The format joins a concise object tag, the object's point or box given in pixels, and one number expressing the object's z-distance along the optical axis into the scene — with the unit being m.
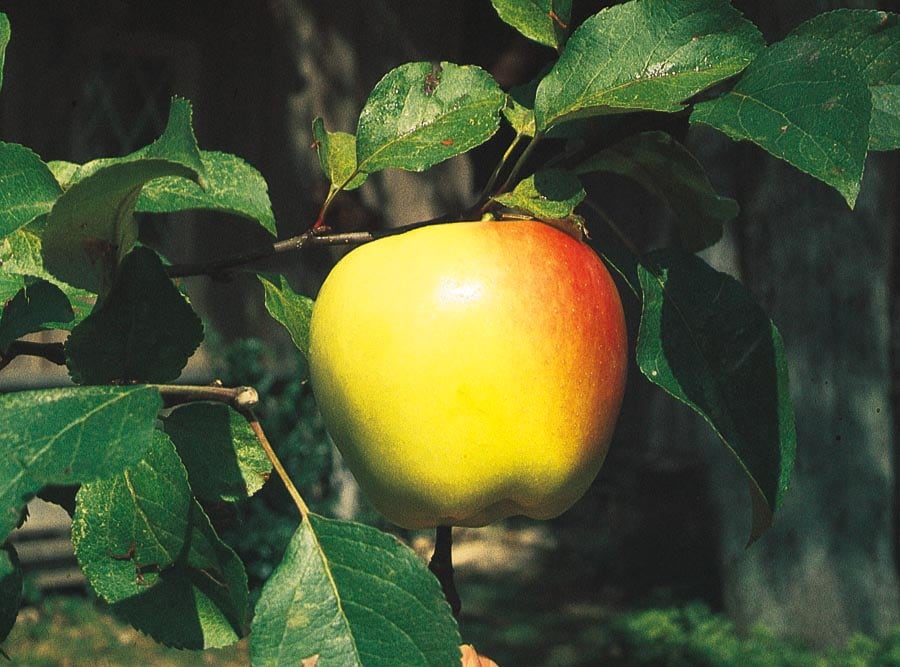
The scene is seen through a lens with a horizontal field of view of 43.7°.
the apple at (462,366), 0.52
